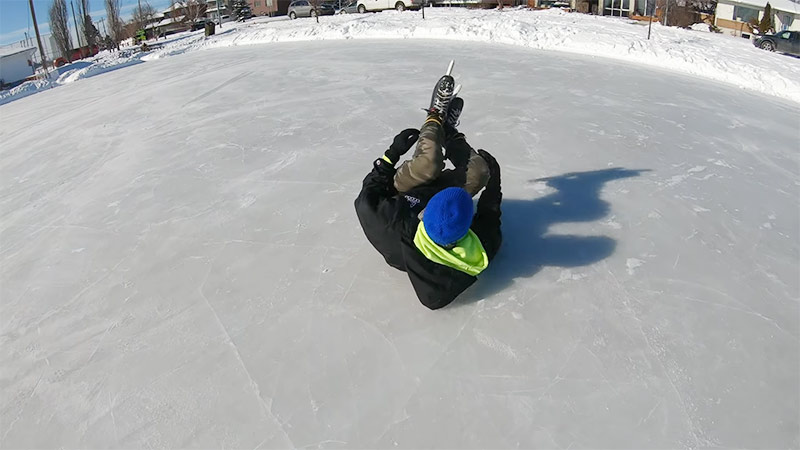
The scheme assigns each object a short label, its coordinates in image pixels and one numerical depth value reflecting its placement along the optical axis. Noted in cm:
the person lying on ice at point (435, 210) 191
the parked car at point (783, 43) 1577
